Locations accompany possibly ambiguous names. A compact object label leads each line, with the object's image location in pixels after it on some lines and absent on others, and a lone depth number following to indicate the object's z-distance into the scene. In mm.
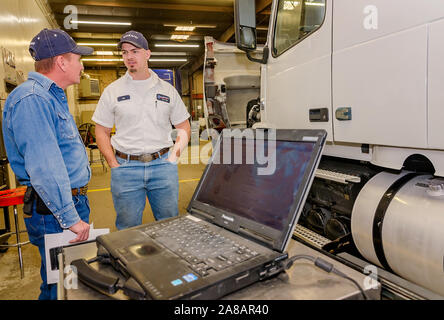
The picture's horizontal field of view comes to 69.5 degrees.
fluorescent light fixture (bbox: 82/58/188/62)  17894
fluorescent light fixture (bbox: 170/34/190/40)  13746
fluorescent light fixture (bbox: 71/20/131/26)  11023
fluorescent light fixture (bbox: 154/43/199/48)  15541
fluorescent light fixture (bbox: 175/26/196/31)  12768
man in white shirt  2318
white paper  1209
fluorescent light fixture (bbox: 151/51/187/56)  17438
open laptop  707
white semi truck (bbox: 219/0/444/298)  1295
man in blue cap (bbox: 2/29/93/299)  1357
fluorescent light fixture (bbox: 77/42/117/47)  14221
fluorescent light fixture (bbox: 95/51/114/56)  15883
